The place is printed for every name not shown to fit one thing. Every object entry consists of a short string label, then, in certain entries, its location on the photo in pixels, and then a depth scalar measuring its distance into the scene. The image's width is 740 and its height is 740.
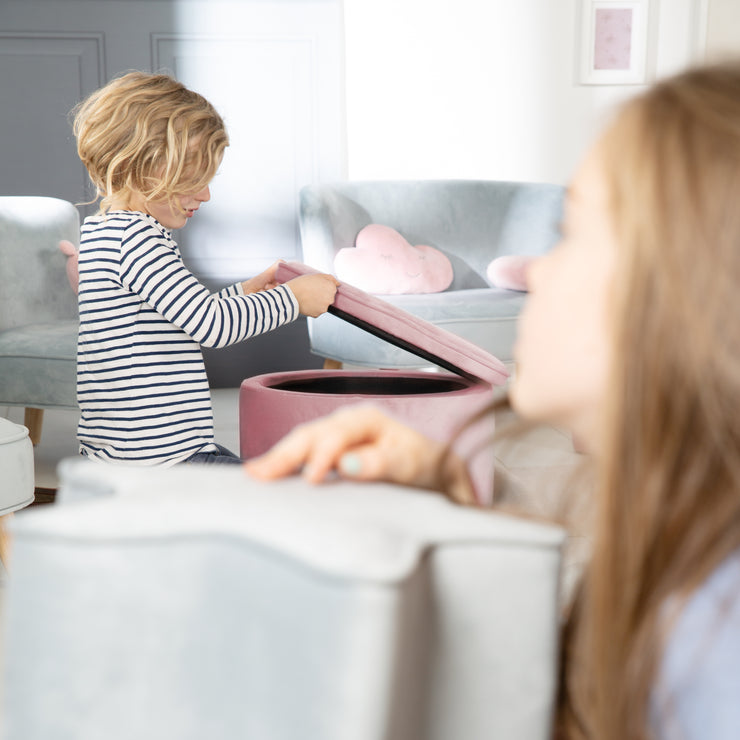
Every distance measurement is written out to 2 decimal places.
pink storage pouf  2.68
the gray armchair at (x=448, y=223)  3.90
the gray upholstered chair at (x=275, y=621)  0.99
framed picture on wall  5.25
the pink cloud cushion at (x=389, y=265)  3.99
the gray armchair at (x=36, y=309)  3.28
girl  1.12
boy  2.58
